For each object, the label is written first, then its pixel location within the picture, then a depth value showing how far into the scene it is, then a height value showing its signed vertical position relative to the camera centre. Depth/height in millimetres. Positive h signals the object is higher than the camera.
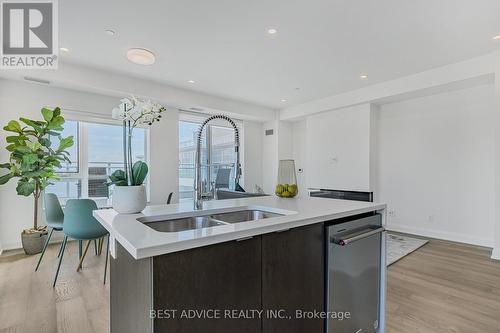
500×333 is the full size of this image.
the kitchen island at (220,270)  849 -426
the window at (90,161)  4273 +60
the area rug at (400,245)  3332 -1213
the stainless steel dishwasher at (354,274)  1379 -647
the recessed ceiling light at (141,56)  3244 +1427
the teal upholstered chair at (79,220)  2578 -576
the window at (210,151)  5562 +326
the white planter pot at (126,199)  1332 -185
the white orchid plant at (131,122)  1348 +234
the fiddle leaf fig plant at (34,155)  3334 +119
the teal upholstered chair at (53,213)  3047 -593
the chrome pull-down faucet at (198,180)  1608 -99
